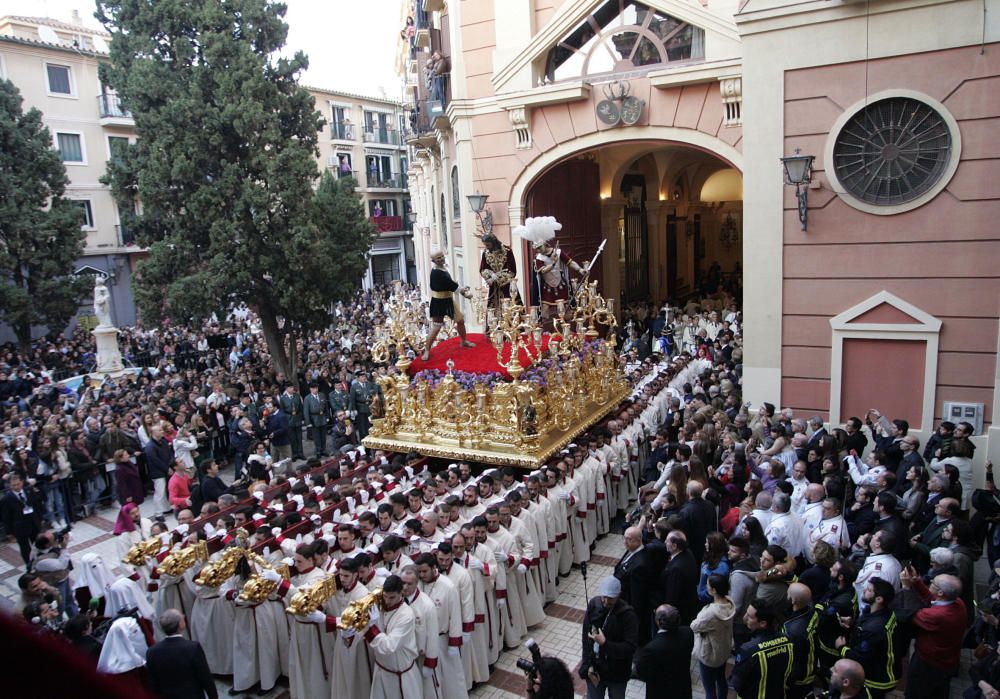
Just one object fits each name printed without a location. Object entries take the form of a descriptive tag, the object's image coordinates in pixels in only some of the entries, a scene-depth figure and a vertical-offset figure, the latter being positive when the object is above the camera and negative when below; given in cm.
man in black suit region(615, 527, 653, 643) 641 -312
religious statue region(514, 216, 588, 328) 1150 -51
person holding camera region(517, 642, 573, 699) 436 -275
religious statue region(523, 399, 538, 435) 992 -256
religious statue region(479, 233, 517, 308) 1195 -56
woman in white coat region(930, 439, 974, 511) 802 -278
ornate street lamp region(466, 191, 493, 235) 1645 +64
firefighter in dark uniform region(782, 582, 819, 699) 501 -291
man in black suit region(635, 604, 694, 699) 509 -307
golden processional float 1005 -236
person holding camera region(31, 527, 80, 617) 680 -298
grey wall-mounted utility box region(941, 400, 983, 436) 994 -278
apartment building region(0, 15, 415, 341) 2780 +596
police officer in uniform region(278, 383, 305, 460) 1415 -324
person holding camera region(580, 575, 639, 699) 526 -303
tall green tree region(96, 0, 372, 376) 1631 +210
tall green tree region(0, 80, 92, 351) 2192 +91
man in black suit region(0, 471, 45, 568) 990 -359
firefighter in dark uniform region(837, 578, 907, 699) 502 -301
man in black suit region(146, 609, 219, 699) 545 -317
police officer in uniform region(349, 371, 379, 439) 1433 -317
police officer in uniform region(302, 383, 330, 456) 1412 -341
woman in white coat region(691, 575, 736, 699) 556 -321
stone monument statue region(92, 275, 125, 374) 2012 -236
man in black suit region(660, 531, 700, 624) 612 -299
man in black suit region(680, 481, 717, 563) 721 -298
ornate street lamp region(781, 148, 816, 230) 1027 +70
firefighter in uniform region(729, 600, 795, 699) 486 -302
